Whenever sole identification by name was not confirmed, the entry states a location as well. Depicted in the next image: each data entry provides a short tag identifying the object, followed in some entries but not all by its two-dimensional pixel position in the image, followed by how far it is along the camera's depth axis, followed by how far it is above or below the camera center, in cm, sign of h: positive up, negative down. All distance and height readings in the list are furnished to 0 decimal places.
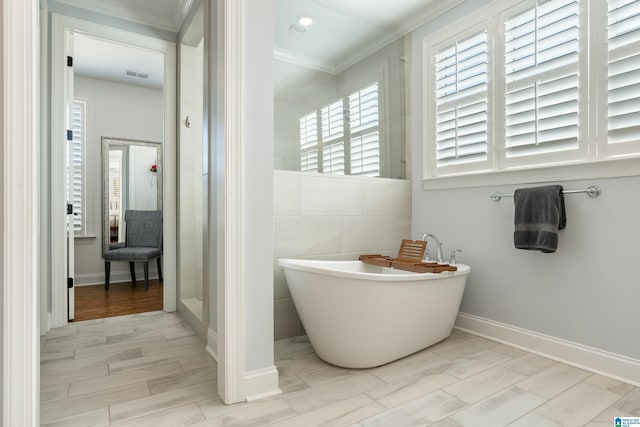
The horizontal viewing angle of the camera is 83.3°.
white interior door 296 +32
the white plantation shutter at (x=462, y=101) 259 +84
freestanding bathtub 187 -54
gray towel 204 -3
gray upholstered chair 464 -25
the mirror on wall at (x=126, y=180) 479 +45
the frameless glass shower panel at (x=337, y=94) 272 +99
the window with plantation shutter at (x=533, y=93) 191 +75
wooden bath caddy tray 222 -34
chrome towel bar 198 +12
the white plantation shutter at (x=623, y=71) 184 +74
